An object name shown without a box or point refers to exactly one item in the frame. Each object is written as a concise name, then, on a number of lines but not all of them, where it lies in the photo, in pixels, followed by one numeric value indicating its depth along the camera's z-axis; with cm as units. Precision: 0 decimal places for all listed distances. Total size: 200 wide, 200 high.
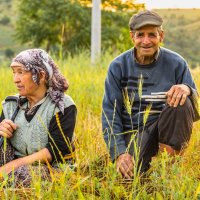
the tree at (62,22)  3387
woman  458
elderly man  458
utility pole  1355
